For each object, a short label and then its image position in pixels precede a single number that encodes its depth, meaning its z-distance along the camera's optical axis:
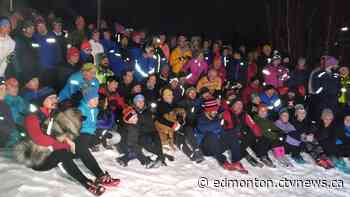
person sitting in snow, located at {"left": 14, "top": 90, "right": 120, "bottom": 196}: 5.51
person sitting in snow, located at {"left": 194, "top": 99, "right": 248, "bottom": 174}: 7.47
